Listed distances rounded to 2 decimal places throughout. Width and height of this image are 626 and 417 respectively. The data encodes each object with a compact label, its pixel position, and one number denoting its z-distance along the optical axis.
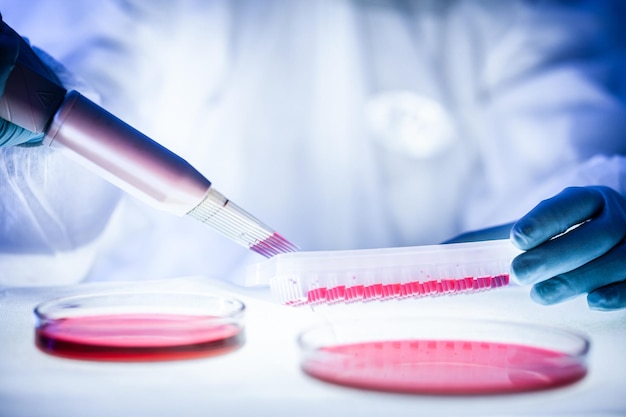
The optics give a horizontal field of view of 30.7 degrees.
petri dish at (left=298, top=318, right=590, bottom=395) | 0.45
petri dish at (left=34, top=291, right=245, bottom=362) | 0.49
